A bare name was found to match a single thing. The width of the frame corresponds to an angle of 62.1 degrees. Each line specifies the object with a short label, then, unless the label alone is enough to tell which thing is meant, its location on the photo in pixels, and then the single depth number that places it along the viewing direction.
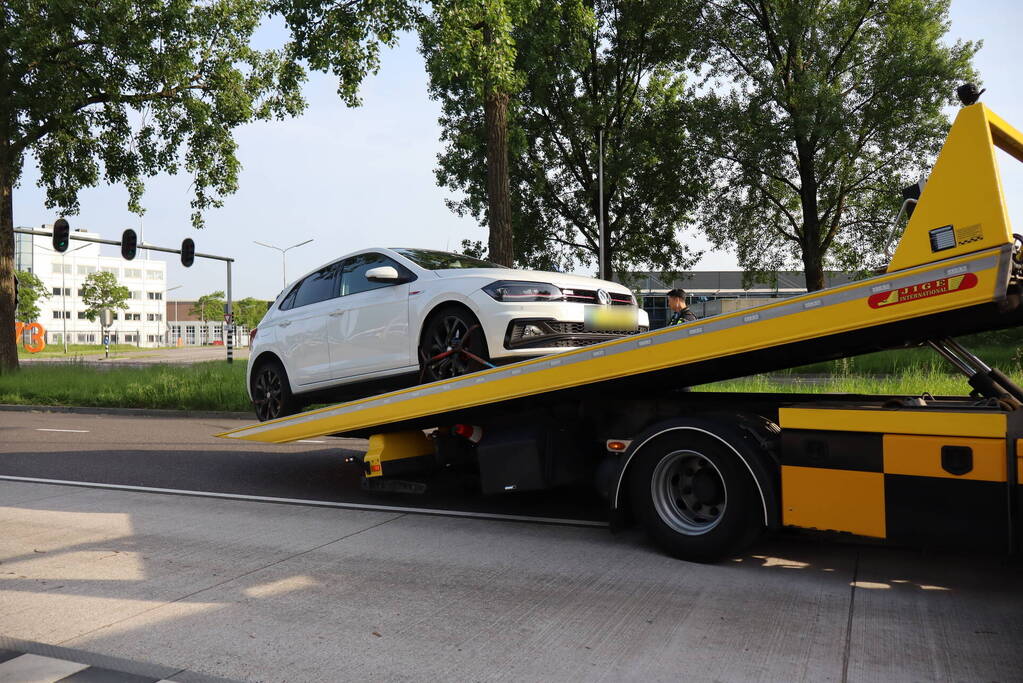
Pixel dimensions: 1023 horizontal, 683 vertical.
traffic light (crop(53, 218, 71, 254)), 22.02
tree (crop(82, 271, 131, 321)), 82.62
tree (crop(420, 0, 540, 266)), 14.98
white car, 6.39
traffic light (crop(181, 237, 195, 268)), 27.38
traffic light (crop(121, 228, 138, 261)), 23.84
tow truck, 4.00
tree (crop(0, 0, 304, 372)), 19.95
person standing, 9.50
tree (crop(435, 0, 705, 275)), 29.17
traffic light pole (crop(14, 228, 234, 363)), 23.94
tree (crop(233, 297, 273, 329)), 118.19
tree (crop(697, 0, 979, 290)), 25.03
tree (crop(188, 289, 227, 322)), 117.94
